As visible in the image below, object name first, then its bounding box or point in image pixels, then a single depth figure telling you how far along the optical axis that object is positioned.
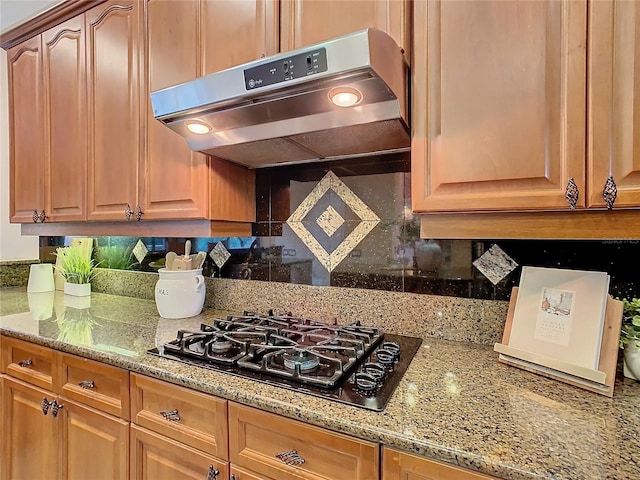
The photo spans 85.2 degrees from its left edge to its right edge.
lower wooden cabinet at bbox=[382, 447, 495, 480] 0.66
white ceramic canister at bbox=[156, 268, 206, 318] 1.58
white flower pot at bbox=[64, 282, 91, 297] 2.12
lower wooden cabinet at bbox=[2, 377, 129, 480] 1.15
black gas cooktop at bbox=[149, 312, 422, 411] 0.88
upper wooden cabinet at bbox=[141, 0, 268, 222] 1.26
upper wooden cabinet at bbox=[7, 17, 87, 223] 1.78
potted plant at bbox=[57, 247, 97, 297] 2.12
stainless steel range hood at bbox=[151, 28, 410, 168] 0.90
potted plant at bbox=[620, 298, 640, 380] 0.90
